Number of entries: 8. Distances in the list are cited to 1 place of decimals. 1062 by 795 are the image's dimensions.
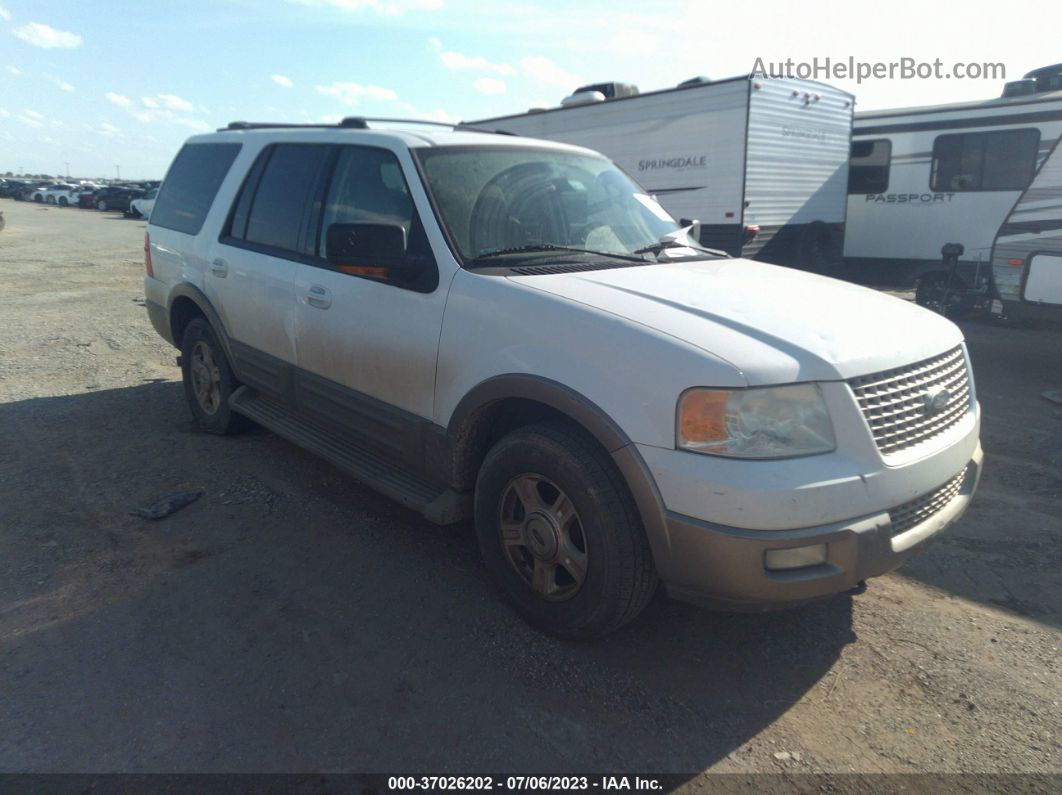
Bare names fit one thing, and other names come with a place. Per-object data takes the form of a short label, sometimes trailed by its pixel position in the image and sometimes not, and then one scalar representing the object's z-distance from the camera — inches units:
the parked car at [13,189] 2238.4
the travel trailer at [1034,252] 293.0
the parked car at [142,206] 1369.3
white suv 101.8
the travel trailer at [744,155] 429.7
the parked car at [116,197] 1635.1
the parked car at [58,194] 1946.4
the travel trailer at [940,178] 454.3
